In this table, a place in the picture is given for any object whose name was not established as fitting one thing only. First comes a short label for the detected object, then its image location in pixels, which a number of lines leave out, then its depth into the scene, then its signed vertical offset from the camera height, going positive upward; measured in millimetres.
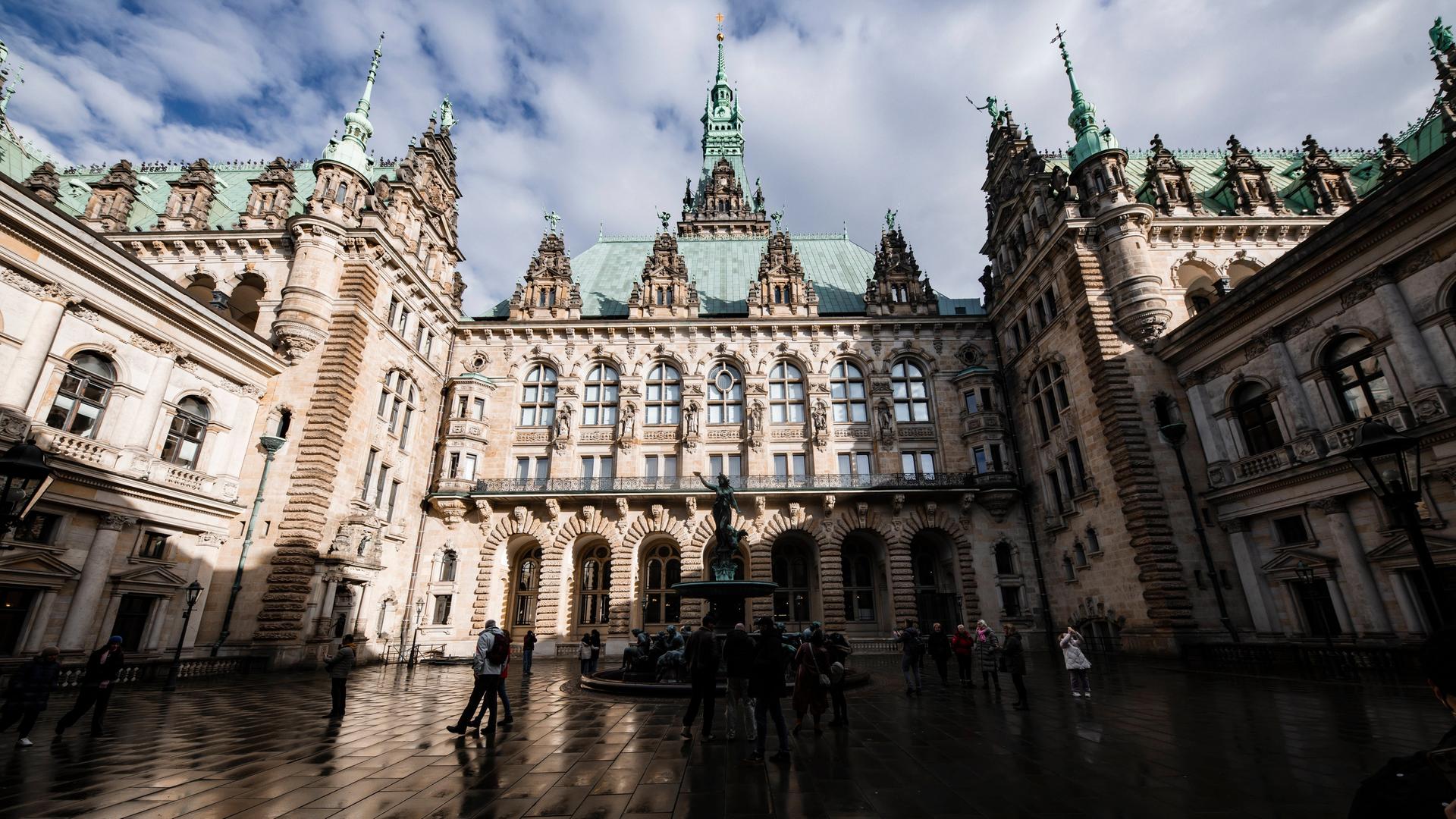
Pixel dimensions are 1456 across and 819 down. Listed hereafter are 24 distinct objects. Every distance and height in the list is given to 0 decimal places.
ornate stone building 16453 +7539
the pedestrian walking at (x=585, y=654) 17781 -1063
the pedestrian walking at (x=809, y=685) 8922 -1033
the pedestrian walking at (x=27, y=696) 8516 -953
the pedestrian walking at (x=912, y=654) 12820 -866
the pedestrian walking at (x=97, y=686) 9031 -905
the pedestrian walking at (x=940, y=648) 13828 -834
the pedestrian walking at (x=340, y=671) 10477 -843
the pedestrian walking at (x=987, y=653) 13352 -917
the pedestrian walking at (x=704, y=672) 8781 -807
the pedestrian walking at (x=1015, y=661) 10953 -917
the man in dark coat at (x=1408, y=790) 2000 -606
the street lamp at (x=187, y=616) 15070 +185
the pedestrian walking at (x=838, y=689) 9328 -1127
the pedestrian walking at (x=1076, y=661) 11617 -956
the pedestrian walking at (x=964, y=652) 13547 -906
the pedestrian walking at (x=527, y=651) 17891 -975
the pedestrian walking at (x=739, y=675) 8234 -818
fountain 15117 +624
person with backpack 9195 -646
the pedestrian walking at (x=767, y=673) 7863 -768
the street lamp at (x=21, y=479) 8867 +2132
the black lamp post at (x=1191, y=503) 18281 +3169
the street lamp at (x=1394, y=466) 7484 +1788
